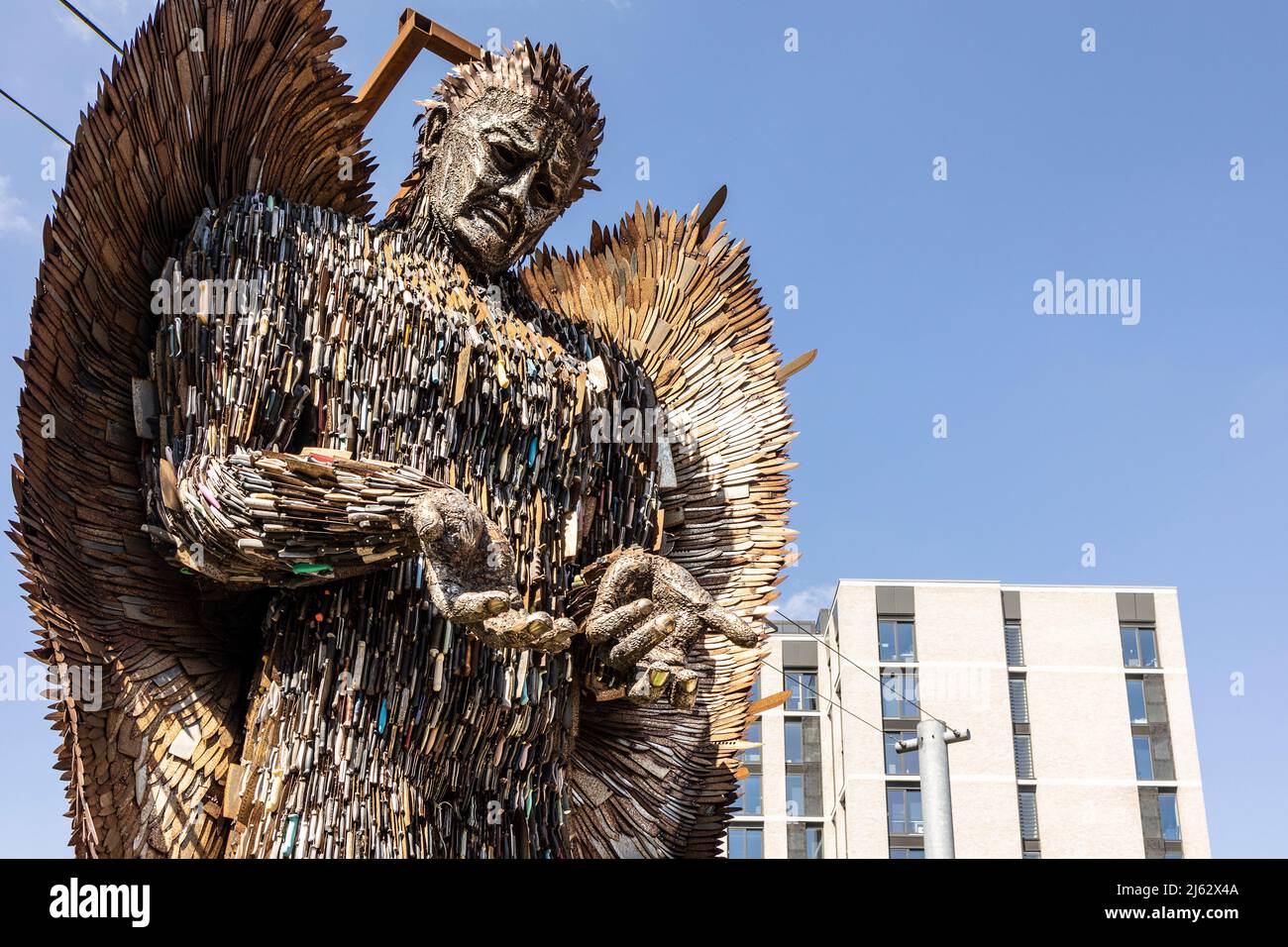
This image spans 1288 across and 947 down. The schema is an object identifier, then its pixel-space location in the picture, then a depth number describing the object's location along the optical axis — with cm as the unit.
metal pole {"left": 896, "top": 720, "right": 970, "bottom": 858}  1228
